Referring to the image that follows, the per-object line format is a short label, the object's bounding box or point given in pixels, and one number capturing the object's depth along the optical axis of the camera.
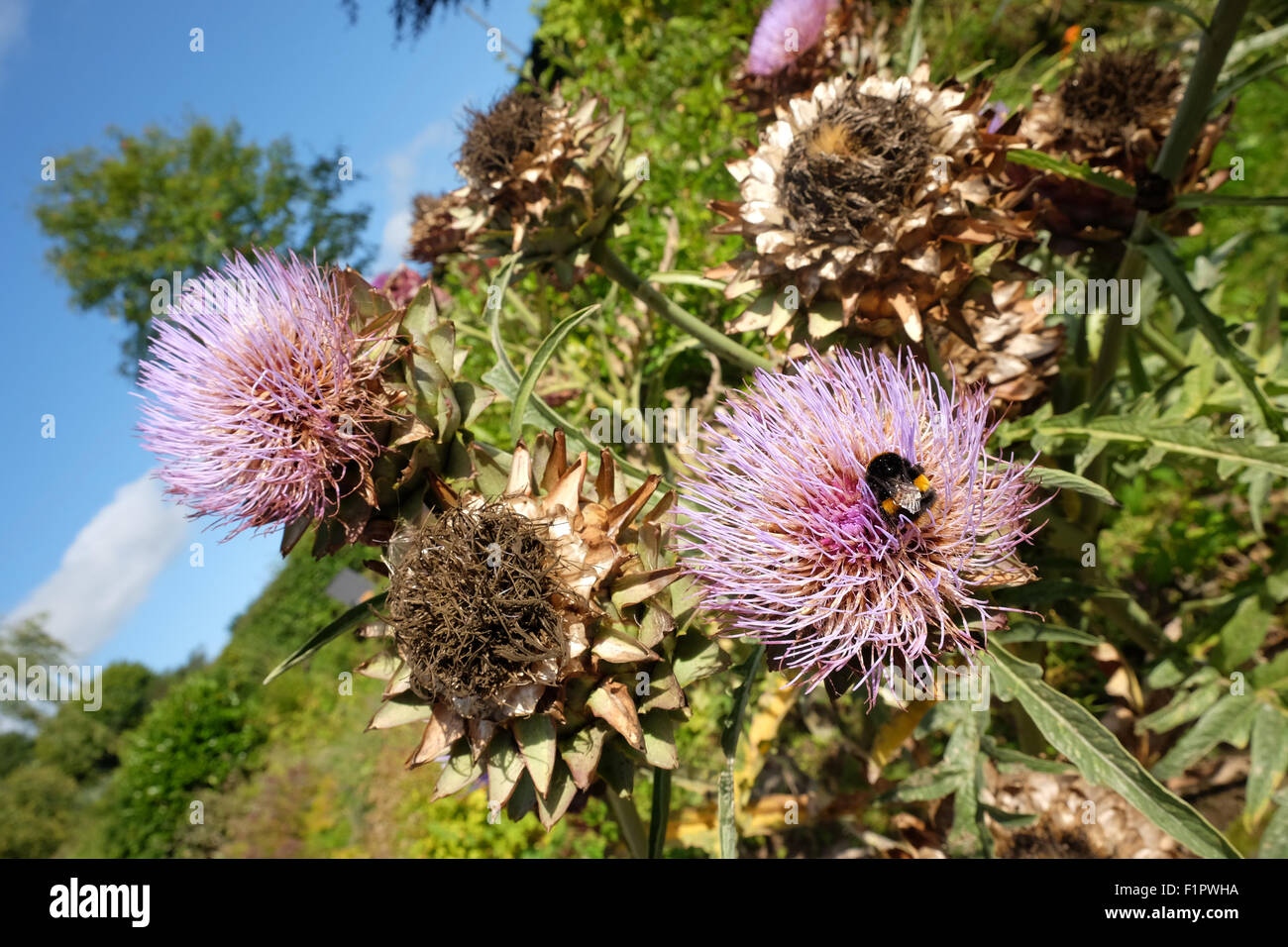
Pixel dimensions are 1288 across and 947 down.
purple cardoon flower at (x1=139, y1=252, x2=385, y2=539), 0.23
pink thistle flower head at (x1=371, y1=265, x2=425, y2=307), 0.48
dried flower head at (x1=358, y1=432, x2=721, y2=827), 0.21
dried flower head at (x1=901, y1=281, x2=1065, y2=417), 0.27
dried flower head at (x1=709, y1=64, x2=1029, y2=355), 0.24
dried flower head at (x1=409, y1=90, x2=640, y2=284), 0.31
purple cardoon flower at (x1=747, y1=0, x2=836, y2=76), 0.38
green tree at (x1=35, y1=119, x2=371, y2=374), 6.50
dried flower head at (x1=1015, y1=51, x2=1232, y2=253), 0.29
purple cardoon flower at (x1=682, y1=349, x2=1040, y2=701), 0.21
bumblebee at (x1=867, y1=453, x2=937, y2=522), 0.21
